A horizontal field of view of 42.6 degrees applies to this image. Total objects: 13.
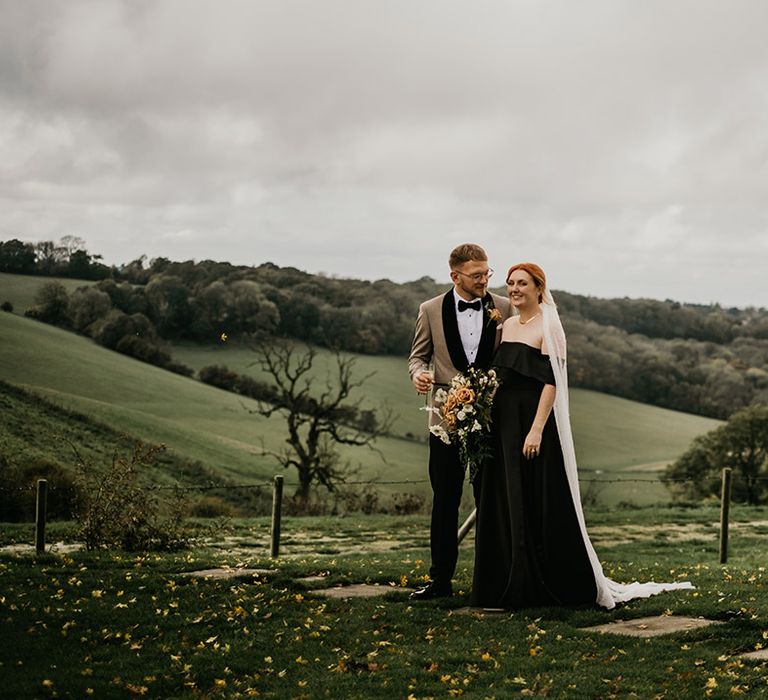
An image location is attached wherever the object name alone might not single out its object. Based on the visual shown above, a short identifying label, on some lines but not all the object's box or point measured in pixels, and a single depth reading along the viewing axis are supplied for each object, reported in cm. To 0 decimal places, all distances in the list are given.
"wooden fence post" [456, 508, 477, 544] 951
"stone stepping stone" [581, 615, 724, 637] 744
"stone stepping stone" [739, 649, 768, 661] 664
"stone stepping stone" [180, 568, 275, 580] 966
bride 813
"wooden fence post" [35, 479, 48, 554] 1225
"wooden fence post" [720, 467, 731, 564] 1471
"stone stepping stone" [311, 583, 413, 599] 893
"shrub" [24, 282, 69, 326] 3491
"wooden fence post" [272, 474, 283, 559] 1331
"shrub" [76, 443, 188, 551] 1252
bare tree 3362
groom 842
